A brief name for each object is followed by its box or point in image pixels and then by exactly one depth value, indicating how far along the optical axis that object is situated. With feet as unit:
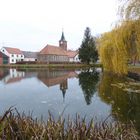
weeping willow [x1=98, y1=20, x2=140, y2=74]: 30.97
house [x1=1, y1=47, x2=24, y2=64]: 137.87
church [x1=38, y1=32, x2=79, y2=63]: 140.49
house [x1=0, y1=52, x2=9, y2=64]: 127.33
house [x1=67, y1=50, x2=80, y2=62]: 166.14
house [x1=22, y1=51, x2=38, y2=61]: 156.35
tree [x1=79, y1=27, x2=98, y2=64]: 99.88
